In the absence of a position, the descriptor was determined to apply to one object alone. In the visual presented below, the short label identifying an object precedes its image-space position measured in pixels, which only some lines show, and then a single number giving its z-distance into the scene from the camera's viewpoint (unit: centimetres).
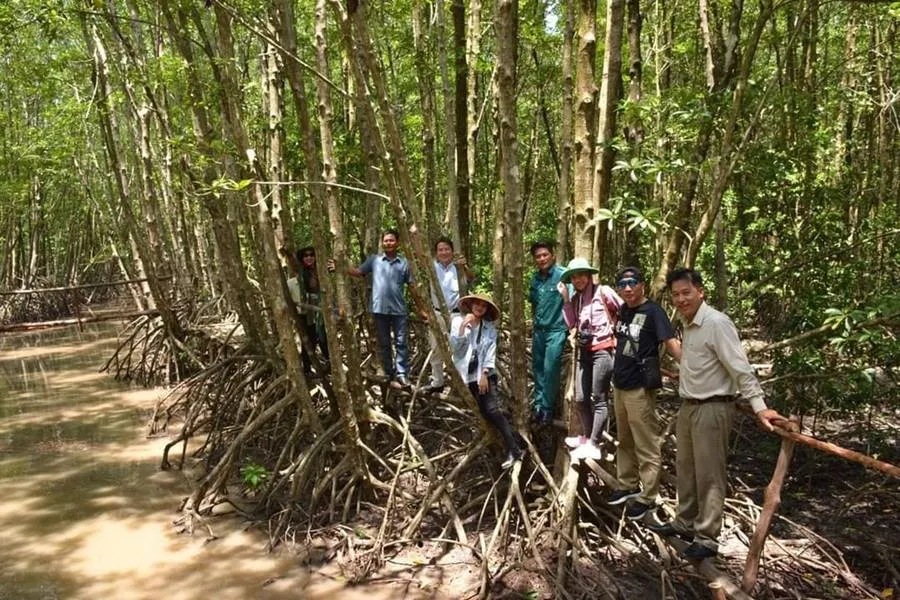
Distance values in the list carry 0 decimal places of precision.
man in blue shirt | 620
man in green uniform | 505
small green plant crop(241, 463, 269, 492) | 545
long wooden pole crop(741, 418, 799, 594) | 307
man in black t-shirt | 389
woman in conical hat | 489
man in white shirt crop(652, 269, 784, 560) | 337
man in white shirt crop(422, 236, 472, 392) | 567
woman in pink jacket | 445
